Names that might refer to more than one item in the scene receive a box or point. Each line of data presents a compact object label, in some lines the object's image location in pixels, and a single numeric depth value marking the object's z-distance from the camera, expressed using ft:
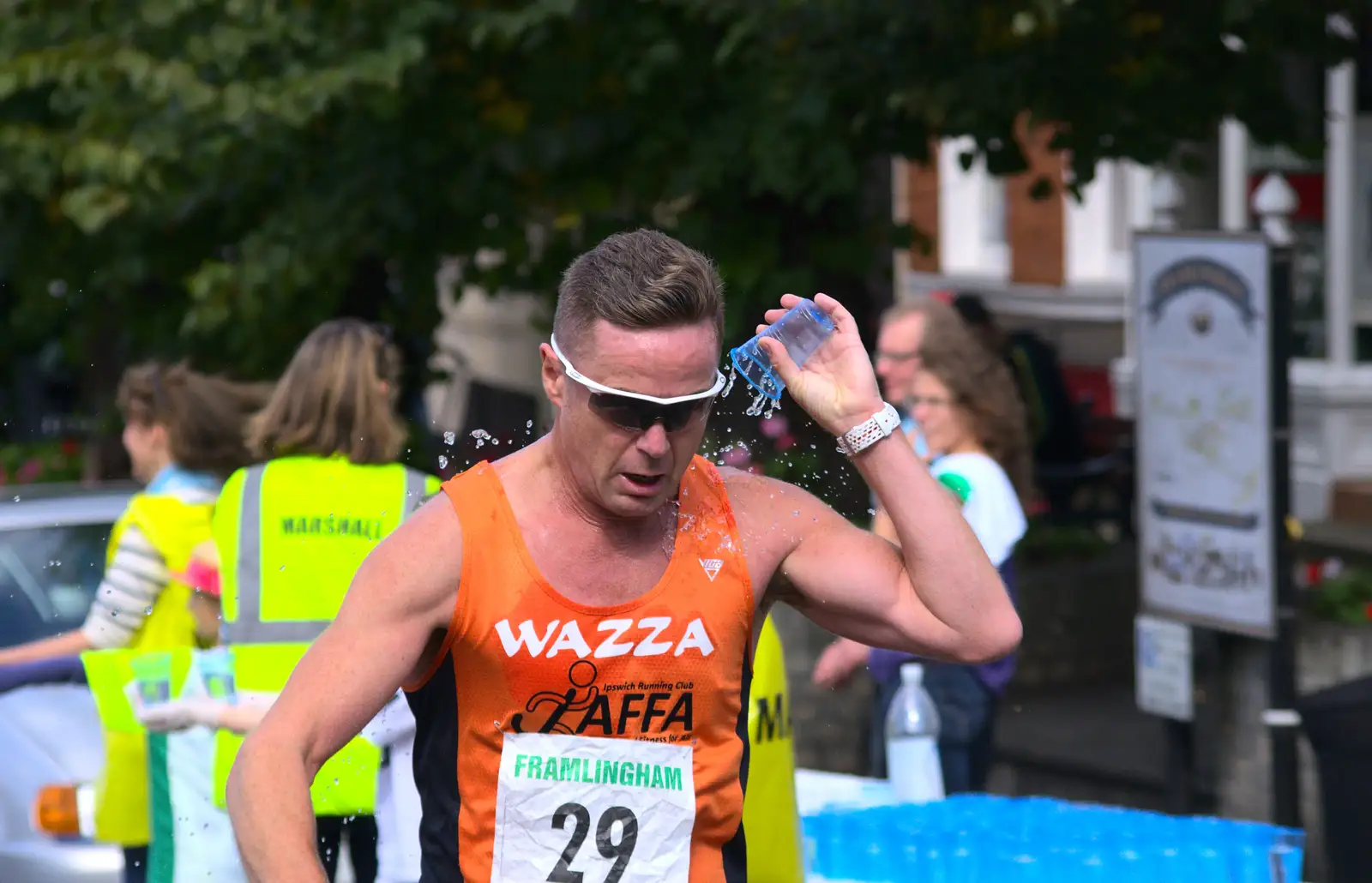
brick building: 129.18
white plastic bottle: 35.55
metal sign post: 46.62
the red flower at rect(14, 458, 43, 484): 86.28
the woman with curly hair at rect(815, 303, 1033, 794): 38.55
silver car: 39.11
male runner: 18.48
